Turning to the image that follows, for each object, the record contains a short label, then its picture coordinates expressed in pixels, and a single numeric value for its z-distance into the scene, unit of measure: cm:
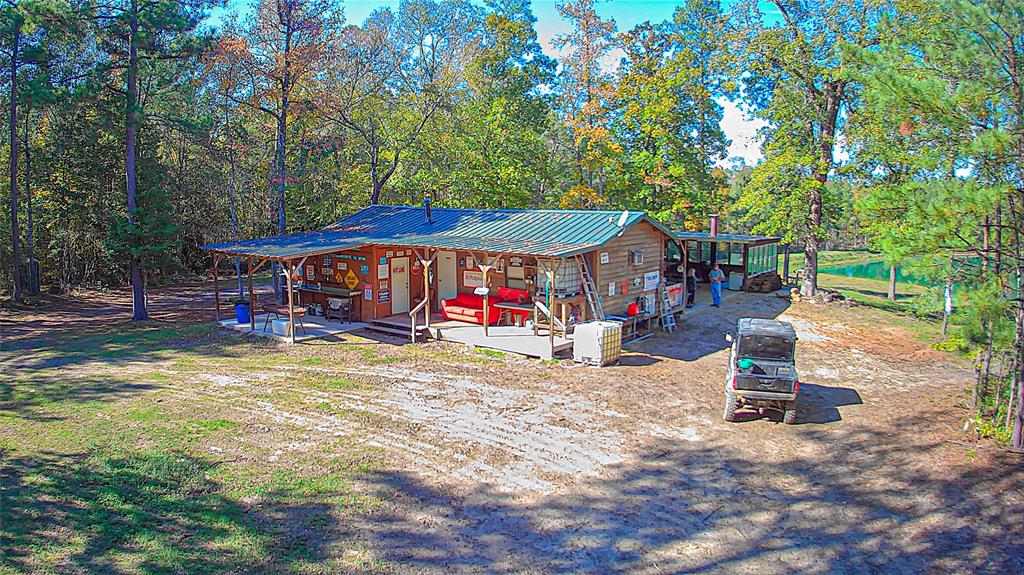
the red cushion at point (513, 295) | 1636
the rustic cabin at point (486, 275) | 1526
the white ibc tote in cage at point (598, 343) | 1342
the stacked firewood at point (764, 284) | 2469
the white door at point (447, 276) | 1812
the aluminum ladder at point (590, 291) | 1526
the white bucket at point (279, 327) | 1605
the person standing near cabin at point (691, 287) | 2195
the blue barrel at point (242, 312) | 1783
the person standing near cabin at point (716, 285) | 2119
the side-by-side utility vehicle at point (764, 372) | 970
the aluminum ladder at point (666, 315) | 1750
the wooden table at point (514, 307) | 1596
